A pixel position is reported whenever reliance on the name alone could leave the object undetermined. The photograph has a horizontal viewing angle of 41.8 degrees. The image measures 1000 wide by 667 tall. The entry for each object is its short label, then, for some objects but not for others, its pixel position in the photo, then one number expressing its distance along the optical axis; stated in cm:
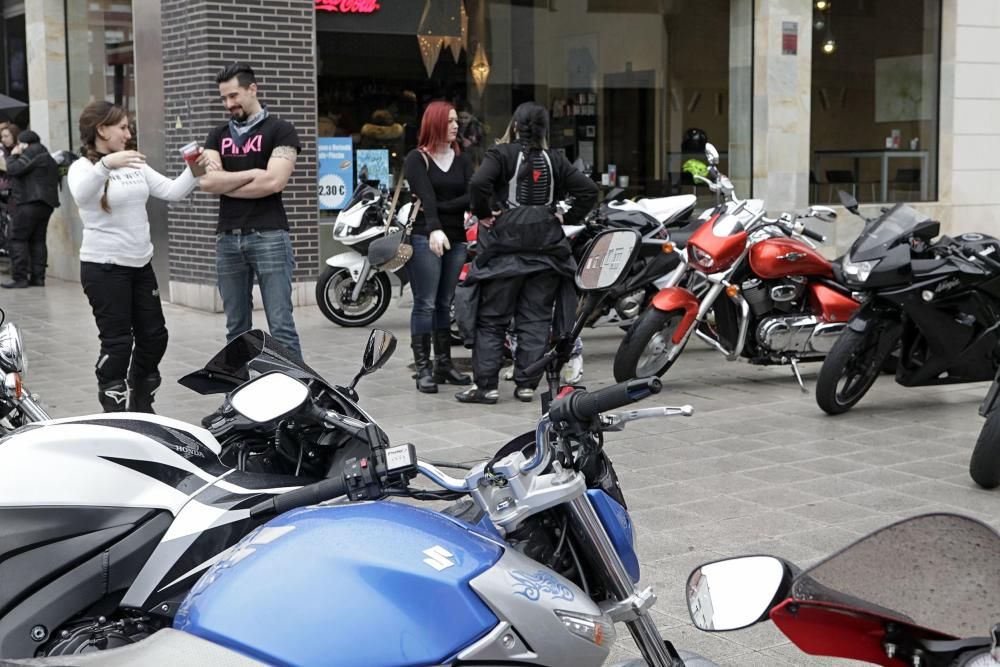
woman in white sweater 667
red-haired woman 845
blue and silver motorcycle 185
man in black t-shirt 734
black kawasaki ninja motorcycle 730
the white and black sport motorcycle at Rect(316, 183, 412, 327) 1107
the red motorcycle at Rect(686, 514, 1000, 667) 163
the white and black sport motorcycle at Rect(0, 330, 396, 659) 281
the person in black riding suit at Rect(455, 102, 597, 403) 780
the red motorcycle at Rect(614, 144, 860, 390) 831
